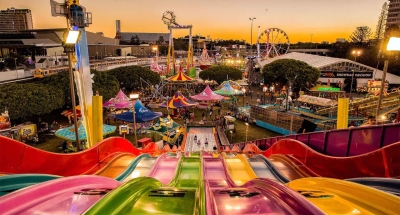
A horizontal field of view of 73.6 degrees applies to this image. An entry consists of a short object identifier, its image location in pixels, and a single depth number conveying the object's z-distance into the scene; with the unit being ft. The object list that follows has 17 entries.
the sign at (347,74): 124.83
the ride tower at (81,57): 27.63
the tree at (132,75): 112.88
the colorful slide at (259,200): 8.51
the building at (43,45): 161.89
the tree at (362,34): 227.40
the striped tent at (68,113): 74.79
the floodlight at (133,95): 40.95
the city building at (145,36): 491.14
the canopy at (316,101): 80.07
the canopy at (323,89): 102.81
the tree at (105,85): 89.82
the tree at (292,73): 107.45
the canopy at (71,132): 50.98
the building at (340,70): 129.80
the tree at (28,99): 64.02
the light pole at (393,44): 22.08
